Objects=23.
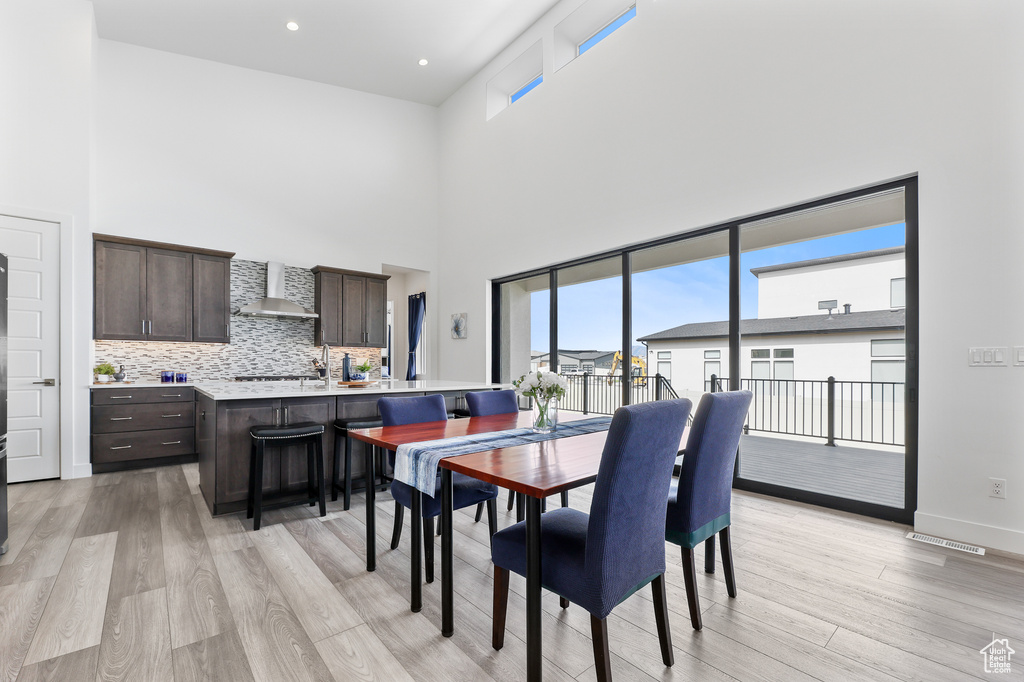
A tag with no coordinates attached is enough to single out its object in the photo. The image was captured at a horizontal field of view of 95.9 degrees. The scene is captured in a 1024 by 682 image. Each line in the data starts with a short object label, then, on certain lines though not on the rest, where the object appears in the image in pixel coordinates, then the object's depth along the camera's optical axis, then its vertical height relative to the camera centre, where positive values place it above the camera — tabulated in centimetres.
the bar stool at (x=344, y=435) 340 -74
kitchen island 314 -59
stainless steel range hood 555 +42
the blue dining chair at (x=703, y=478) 182 -56
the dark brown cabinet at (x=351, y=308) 627 +44
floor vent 254 -116
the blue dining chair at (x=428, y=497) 218 -78
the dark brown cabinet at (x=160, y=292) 482 +53
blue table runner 187 -48
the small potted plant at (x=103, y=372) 475 -33
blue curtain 772 +31
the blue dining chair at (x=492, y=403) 314 -44
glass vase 242 -40
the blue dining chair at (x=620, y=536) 137 -63
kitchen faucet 393 -25
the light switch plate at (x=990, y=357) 257 -9
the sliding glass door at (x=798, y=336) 313 +3
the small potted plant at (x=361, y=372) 425 -31
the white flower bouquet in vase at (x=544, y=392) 236 -27
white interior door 408 -7
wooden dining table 144 -48
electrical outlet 256 -83
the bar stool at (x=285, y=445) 294 -78
